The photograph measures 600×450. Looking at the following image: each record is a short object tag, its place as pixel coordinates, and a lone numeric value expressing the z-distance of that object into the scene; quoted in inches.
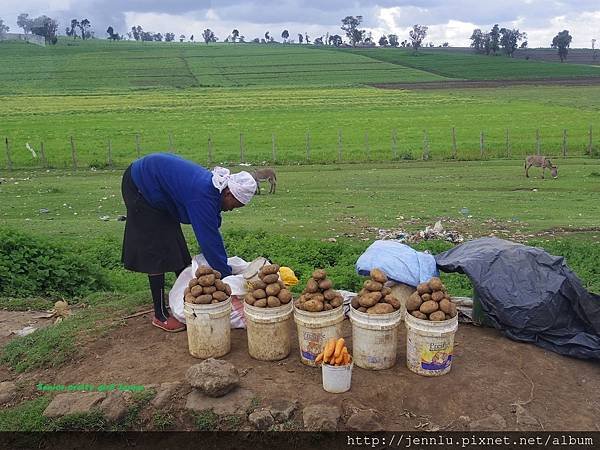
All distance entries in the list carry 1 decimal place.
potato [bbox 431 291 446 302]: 226.8
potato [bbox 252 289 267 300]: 242.1
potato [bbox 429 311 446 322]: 222.2
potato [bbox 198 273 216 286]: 243.0
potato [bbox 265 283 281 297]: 240.7
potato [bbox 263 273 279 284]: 242.5
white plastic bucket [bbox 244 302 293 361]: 239.0
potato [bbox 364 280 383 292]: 232.8
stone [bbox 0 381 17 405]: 228.7
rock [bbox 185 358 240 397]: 208.1
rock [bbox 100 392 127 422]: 204.8
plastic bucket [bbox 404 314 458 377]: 222.2
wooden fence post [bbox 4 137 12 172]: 986.7
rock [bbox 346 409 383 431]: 195.5
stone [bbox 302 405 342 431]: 196.2
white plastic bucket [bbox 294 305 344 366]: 233.0
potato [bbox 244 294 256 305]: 242.4
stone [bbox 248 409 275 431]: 199.2
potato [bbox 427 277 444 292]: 229.0
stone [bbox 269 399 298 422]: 200.5
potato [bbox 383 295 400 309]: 232.1
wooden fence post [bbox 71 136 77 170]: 1002.7
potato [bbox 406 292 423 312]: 230.4
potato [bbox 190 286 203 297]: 242.7
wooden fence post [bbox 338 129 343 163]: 1059.7
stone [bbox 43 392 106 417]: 208.2
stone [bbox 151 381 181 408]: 211.3
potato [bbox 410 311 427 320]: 225.6
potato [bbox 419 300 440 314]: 224.4
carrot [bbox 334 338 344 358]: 213.6
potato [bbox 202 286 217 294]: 244.2
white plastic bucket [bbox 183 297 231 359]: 242.1
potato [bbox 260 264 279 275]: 245.0
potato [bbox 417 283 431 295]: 230.2
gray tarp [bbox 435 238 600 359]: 249.0
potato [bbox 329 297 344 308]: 237.9
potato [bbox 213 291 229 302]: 244.4
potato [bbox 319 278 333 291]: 237.6
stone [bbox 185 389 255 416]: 205.8
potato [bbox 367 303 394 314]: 227.9
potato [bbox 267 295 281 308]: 239.6
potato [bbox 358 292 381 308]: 230.4
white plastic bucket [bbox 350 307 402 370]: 227.3
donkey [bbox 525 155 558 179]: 847.7
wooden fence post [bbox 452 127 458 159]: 1072.2
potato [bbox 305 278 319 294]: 238.4
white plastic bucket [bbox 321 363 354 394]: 211.2
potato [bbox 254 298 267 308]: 240.4
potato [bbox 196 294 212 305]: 241.9
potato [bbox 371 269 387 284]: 237.0
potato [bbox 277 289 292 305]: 242.2
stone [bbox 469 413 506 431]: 194.5
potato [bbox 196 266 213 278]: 245.4
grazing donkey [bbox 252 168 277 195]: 768.9
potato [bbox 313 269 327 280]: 237.5
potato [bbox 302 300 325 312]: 233.0
